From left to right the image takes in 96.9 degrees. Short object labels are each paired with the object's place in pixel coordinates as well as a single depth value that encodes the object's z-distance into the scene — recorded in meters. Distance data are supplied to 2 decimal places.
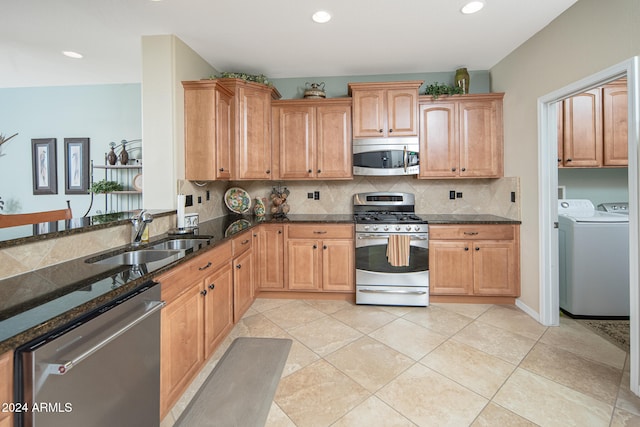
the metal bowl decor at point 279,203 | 3.48
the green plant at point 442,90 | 3.18
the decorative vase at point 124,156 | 3.67
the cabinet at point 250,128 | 3.00
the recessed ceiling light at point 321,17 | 2.24
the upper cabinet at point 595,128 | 2.79
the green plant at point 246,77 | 3.03
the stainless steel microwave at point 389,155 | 3.20
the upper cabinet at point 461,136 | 3.17
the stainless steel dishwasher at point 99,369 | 0.81
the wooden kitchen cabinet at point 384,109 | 3.16
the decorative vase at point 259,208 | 3.31
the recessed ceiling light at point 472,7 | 2.12
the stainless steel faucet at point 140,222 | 1.90
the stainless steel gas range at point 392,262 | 2.94
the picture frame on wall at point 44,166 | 3.92
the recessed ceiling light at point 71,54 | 2.91
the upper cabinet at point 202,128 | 2.63
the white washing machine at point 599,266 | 2.60
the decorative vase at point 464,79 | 3.22
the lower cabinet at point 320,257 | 3.07
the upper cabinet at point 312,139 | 3.28
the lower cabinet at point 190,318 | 1.49
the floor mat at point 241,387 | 1.54
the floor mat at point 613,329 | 2.25
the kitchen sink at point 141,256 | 1.71
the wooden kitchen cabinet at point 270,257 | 3.13
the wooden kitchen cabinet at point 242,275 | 2.44
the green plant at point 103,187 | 3.60
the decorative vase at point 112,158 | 3.69
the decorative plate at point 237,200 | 3.40
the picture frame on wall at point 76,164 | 3.91
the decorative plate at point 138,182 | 3.75
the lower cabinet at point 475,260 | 2.95
